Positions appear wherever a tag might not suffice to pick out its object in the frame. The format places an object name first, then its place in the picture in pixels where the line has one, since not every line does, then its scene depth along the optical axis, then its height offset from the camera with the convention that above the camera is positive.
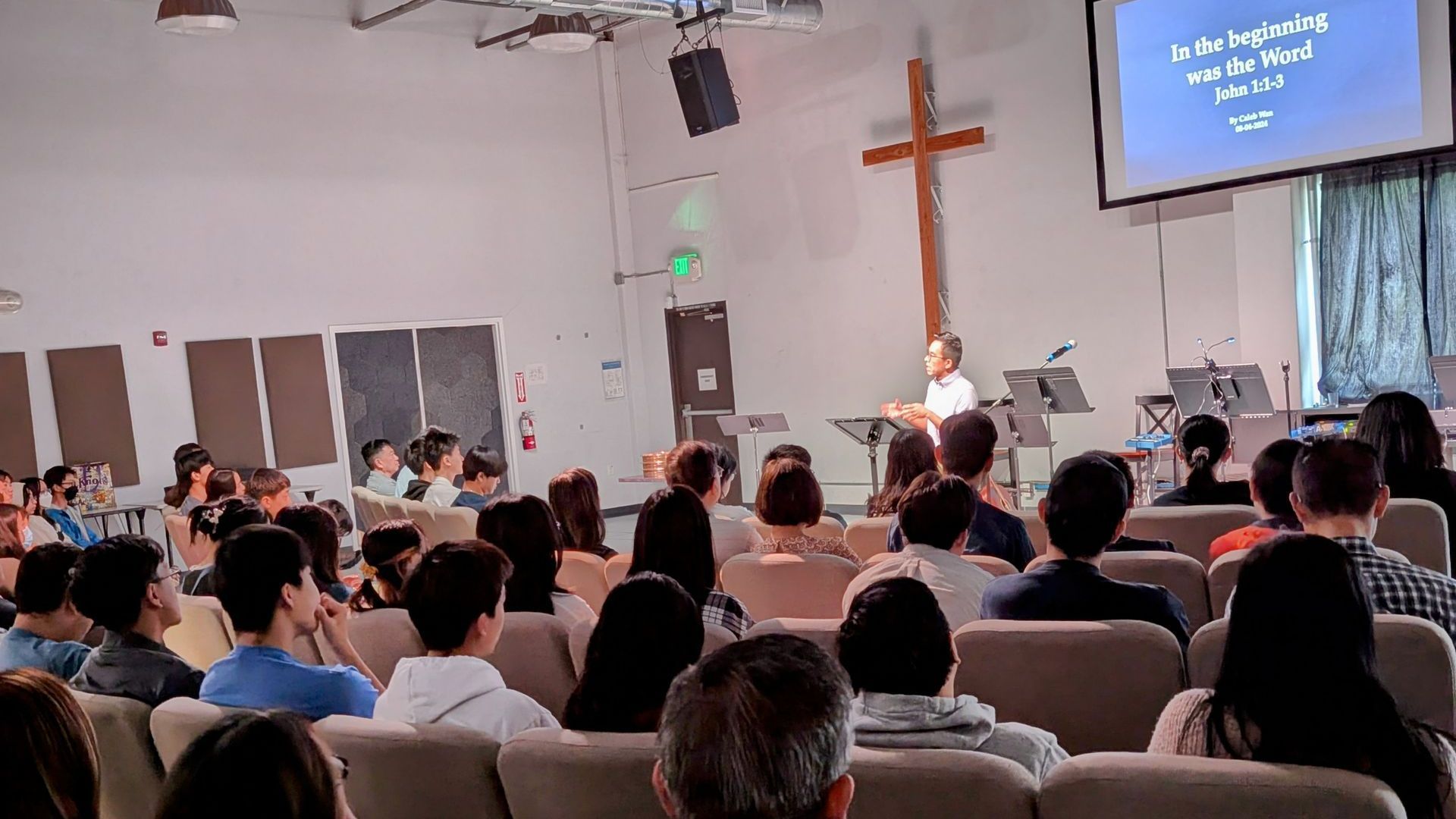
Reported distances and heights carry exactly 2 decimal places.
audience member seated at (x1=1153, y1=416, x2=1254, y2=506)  4.30 -0.61
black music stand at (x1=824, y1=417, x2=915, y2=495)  8.25 -0.74
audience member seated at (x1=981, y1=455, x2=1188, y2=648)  2.71 -0.62
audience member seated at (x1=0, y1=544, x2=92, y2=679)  3.10 -0.59
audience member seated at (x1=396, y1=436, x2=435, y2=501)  6.98 -0.66
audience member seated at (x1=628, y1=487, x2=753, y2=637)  3.25 -0.54
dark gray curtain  7.46 +0.02
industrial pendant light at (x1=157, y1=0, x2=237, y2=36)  7.97 +2.43
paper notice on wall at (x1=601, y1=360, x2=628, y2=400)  12.16 -0.36
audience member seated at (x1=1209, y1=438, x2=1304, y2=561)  3.46 -0.60
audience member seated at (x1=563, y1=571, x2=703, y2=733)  2.09 -0.55
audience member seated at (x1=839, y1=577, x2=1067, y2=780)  1.88 -0.59
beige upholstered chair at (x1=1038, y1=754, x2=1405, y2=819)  1.49 -0.63
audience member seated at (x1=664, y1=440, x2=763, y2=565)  4.66 -0.51
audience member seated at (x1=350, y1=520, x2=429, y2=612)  3.59 -0.59
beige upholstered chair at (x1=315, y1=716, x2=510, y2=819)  2.02 -0.69
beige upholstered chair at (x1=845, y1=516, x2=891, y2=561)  4.41 -0.79
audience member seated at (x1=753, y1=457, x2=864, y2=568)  4.09 -0.58
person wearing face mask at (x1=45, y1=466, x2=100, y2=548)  7.64 -0.74
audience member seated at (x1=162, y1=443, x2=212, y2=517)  7.56 -0.60
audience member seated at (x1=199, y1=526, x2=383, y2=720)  2.56 -0.58
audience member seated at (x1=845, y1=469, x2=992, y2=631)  3.11 -0.61
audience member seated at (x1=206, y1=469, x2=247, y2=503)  6.19 -0.54
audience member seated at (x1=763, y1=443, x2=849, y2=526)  4.65 -0.50
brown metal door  11.74 -0.32
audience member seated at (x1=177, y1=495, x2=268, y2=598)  4.11 -0.50
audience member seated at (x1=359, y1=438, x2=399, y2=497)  7.93 -0.66
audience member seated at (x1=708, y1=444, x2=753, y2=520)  4.88 -0.57
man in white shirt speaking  8.18 -0.49
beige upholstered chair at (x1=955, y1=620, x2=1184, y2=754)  2.39 -0.75
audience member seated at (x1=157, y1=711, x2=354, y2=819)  1.18 -0.39
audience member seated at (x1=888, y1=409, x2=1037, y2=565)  3.96 -0.56
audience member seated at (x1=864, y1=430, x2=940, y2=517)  4.61 -0.53
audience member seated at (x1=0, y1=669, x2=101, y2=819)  1.46 -0.44
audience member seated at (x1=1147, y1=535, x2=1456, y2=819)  1.63 -0.57
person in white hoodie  2.38 -0.61
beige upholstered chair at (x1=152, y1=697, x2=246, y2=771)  2.24 -0.63
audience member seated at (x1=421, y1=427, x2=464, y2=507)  7.02 -0.55
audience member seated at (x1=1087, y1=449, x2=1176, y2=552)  3.60 -0.73
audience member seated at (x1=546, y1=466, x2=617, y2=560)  4.50 -0.61
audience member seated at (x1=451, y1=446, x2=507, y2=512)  6.27 -0.60
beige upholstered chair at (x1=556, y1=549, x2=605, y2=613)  4.25 -0.81
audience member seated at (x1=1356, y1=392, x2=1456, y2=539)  3.90 -0.57
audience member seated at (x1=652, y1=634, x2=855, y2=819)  1.23 -0.42
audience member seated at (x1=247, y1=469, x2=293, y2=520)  6.14 -0.58
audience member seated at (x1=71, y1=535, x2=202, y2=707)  2.72 -0.55
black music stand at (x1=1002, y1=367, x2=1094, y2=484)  7.55 -0.53
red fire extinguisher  11.49 -0.75
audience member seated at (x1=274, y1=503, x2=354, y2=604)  3.86 -0.54
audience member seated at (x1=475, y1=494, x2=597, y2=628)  3.46 -0.56
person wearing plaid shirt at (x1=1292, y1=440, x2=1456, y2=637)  2.59 -0.55
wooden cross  9.58 +1.34
